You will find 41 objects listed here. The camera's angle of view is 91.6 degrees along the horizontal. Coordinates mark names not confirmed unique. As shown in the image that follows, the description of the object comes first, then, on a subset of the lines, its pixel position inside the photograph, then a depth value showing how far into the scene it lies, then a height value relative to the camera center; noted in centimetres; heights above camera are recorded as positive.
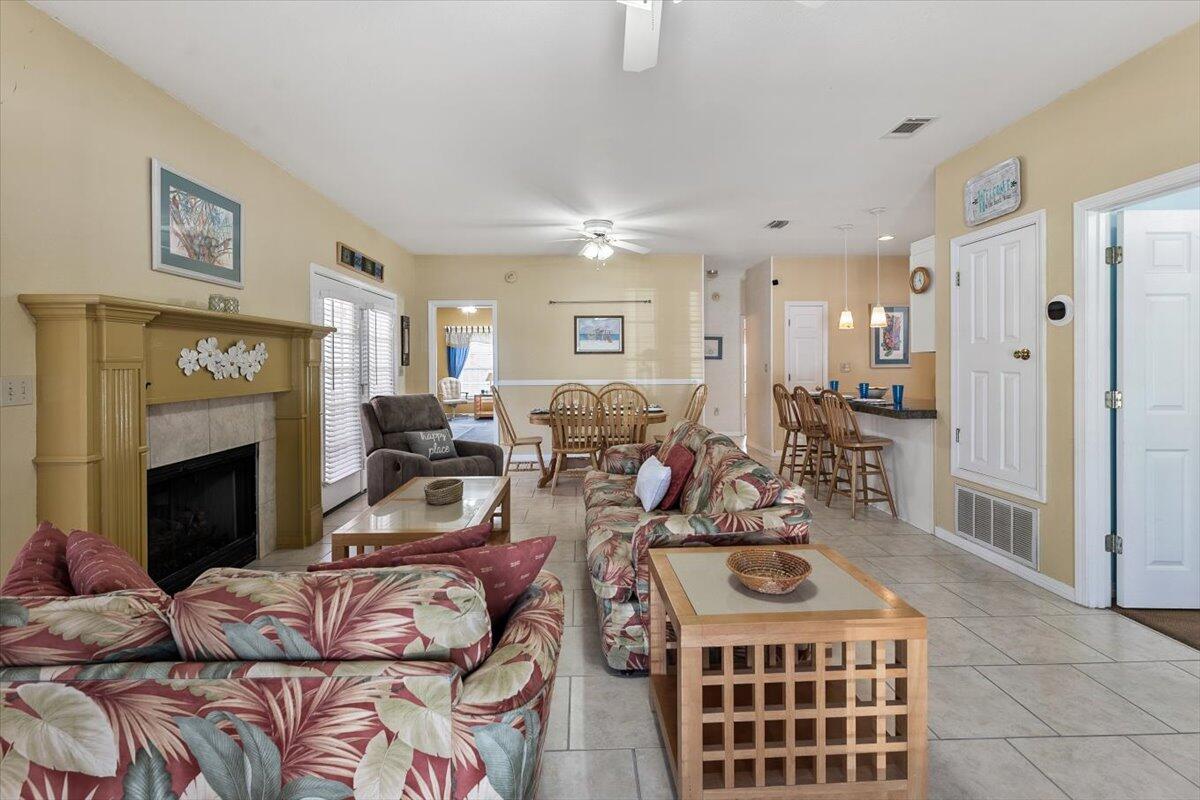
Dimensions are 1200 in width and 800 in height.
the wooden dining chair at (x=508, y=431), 590 -39
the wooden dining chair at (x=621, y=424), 572 -30
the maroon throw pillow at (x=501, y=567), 119 -36
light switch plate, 213 +2
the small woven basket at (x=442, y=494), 309 -53
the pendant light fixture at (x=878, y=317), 618 +81
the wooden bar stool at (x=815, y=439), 524 -42
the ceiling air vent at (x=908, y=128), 329 +154
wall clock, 434 +85
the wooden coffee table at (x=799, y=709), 144 -79
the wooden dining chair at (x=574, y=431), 567 -36
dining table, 577 -25
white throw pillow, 297 -47
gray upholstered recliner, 425 -43
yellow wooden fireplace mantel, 226 +0
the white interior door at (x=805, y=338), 741 +70
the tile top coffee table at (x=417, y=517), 257 -60
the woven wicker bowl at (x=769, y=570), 158 -51
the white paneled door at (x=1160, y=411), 279 -9
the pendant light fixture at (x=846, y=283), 599 +140
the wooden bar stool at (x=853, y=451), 457 -48
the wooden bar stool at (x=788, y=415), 577 -22
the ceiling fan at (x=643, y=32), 175 +117
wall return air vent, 323 -79
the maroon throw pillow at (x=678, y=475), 303 -42
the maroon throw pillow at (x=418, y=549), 121 -34
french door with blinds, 482 +23
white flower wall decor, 291 +19
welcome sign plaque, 328 +118
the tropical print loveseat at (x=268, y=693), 76 -42
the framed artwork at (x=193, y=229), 287 +90
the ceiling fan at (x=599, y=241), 538 +147
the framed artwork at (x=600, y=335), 727 +74
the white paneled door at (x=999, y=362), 320 +18
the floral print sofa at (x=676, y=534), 210 -52
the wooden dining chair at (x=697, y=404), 633 -11
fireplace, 296 -68
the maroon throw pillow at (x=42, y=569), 104 -32
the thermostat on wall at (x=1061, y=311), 295 +42
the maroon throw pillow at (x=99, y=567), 105 -32
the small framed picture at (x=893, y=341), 738 +65
